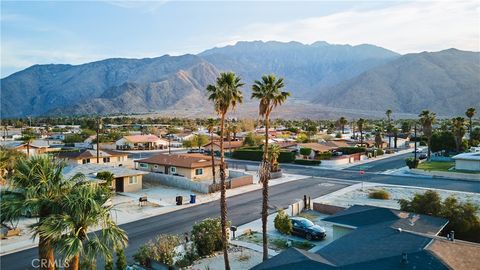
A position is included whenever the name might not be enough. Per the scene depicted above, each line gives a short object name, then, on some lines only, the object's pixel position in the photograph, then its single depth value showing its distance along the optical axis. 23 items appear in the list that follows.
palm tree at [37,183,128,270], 11.92
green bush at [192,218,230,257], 23.50
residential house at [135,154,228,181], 48.38
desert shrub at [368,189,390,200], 39.16
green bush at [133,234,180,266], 20.98
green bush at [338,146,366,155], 72.81
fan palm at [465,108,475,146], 76.75
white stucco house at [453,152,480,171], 54.22
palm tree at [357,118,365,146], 87.69
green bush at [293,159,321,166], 63.34
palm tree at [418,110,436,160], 64.62
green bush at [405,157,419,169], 56.44
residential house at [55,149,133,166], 54.06
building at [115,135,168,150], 87.75
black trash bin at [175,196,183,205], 36.53
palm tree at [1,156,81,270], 12.23
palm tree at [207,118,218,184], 46.35
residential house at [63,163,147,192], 41.75
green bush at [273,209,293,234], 26.84
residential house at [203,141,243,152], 77.78
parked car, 26.05
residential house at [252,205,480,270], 15.32
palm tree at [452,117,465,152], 67.19
